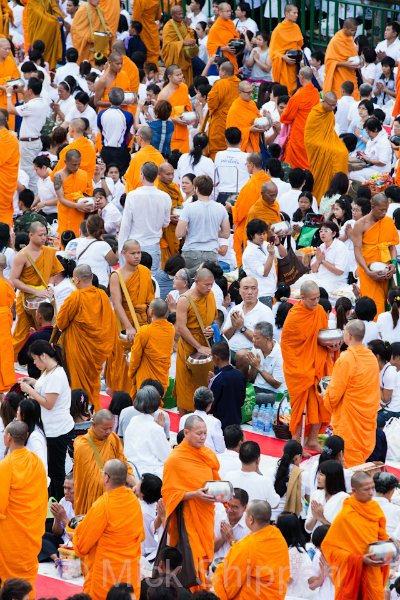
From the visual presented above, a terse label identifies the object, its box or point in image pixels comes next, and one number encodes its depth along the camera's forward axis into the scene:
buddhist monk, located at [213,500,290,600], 8.96
